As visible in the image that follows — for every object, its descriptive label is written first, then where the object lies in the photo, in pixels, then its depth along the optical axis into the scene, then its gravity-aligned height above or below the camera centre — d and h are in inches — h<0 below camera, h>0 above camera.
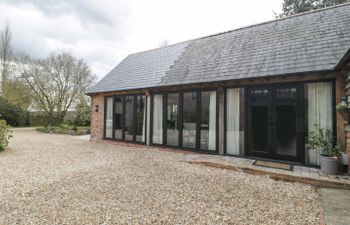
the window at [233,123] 253.6 -4.4
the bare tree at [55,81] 677.9 +128.6
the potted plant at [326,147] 180.1 -26.7
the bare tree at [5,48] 804.0 +292.8
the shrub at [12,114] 721.4 +14.5
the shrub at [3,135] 306.4 -27.4
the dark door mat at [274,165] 204.8 -48.4
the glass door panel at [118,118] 386.9 +0.9
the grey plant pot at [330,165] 179.2 -40.5
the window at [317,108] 203.8 +12.8
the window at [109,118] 404.2 +0.8
